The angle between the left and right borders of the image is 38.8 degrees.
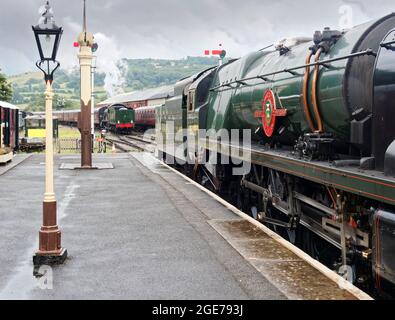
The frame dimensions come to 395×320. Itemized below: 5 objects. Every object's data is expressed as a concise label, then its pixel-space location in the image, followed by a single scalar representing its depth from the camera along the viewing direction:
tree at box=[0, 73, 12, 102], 47.73
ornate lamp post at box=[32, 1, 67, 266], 7.56
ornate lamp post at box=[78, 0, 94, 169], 20.77
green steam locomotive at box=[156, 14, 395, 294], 6.32
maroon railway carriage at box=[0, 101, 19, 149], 27.88
